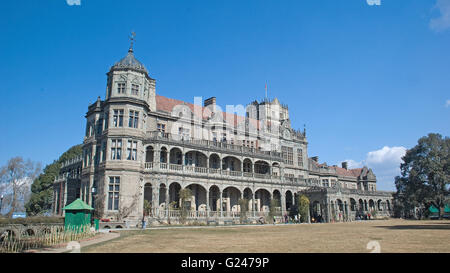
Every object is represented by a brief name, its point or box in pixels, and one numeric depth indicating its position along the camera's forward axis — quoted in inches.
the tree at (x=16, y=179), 2162.5
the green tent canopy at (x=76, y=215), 816.6
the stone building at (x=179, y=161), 1304.1
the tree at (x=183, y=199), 1322.6
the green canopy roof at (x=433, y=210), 2758.4
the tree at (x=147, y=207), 1296.8
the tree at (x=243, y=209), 1535.4
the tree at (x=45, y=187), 2281.0
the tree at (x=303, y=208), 1769.2
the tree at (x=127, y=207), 1221.9
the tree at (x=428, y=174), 1879.9
